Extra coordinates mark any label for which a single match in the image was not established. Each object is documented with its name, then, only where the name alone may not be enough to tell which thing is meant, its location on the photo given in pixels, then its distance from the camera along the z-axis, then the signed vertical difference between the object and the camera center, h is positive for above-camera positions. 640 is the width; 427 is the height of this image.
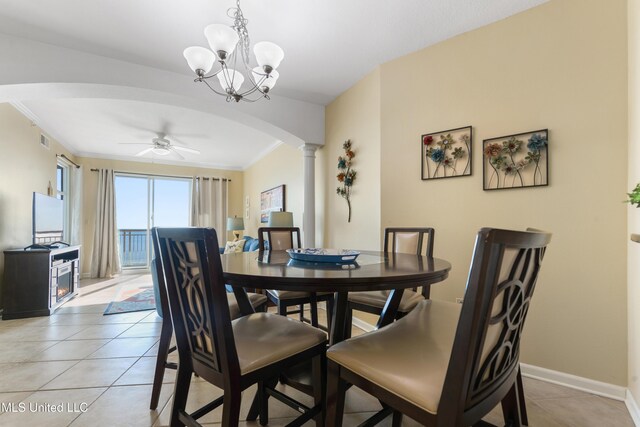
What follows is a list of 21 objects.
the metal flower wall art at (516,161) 1.90 +0.39
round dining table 1.04 -0.22
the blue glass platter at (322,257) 1.41 -0.19
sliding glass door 6.12 +0.22
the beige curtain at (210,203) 6.50 +0.35
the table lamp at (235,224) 5.90 -0.11
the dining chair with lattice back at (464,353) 0.69 -0.46
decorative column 3.56 +0.28
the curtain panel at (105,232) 5.62 -0.26
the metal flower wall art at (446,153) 2.21 +0.51
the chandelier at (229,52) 1.58 +0.97
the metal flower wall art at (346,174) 3.04 +0.48
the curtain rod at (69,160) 4.85 +1.06
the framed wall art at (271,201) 4.79 +0.31
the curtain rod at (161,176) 5.81 +0.95
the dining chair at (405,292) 1.79 -0.50
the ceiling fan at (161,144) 4.52 +1.19
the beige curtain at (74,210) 5.38 +0.17
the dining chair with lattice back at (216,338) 0.96 -0.48
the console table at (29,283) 3.08 -0.70
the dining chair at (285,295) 1.98 -0.54
